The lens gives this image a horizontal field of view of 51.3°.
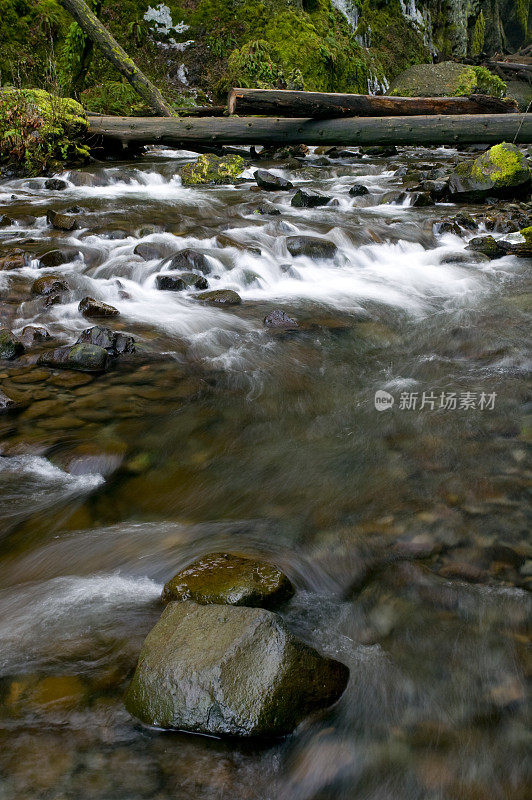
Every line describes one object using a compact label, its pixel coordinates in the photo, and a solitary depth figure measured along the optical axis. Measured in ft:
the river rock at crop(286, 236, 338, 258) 23.53
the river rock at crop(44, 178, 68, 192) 32.35
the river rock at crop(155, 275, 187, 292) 20.10
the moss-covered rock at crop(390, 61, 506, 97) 66.39
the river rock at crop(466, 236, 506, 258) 24.14
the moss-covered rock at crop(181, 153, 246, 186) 36.04
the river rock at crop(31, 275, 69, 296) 18.80
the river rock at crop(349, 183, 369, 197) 33.04
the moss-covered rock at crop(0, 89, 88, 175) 33.35
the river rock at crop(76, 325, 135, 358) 15.12
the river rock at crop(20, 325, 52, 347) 15.83
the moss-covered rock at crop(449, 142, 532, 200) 30.12
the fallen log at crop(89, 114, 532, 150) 35.42
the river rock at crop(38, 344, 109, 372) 14.34
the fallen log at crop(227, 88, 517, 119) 34.55
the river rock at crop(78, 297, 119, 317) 17.76
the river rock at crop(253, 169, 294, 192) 33.71
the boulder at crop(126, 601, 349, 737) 5.59
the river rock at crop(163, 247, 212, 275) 21.44
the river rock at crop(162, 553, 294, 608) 7.13
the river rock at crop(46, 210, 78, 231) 24.77
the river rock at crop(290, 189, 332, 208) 30.94
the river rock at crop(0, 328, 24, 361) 14.71
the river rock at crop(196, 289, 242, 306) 19.35
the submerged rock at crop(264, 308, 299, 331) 17.81
